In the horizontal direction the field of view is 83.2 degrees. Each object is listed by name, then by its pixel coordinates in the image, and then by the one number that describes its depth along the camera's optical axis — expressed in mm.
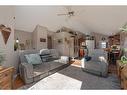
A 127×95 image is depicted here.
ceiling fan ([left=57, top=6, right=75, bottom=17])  1668
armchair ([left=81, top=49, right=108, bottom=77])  2078
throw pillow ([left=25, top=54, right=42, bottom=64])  1654
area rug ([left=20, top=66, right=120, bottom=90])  1529
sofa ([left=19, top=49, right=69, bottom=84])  1595
